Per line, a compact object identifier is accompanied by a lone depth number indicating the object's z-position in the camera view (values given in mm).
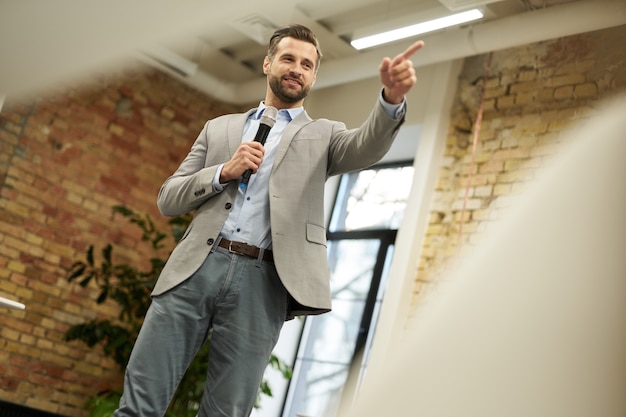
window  5636
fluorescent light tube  4254
